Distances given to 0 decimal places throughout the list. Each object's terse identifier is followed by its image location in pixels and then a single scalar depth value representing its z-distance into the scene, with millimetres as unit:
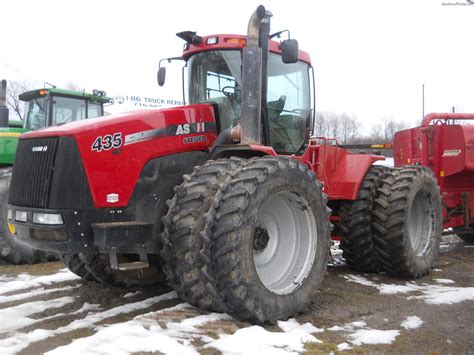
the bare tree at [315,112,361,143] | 42112
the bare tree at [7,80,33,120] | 39609
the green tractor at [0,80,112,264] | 7191
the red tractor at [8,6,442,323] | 3869
